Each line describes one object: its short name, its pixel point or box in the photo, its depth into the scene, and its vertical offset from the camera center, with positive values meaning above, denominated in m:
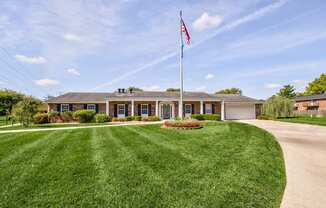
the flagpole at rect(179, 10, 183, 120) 11.59 +3.05
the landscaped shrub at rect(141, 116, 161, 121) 19.52 -0.96
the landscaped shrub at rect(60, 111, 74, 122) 19.02 -0.62
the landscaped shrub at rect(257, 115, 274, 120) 22.46 -1.13
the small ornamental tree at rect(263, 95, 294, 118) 23.28 +0.11
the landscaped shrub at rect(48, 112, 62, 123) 18.62 -0.72
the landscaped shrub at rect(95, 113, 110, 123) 17.85 -0.83
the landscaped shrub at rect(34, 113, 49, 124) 17.21 -0.78
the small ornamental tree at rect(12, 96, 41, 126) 13.27 +0.07
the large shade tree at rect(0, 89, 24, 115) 30.70 +2.06
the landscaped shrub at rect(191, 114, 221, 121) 20.61 -0.93
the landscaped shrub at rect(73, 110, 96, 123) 17.77 -0.59
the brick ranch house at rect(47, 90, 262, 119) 20.33 +0.74
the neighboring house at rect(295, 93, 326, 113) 33.10 +1.28
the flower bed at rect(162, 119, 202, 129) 10.48 -0.92
